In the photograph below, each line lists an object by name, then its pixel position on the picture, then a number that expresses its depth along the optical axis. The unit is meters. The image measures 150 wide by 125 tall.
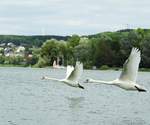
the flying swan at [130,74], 27.02
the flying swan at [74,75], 36.66
